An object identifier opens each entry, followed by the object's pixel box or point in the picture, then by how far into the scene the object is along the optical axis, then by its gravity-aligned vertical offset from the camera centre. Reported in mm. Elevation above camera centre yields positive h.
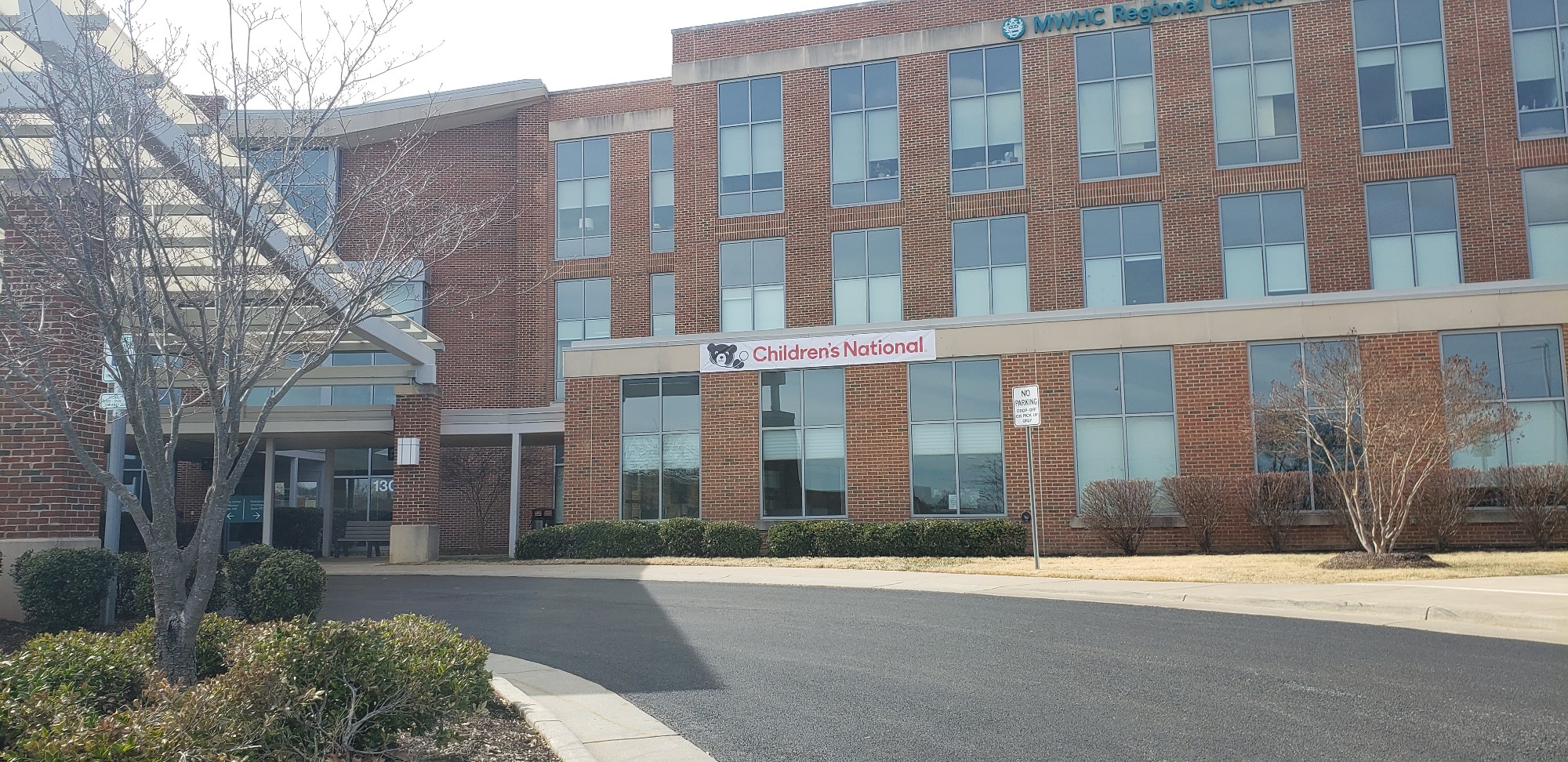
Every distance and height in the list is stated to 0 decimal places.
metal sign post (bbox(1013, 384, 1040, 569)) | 18969 +1424
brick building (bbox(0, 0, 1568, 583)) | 23688 +5595
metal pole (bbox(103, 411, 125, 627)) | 13047 +176
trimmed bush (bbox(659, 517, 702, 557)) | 24547 -696
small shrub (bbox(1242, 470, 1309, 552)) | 22219 -124
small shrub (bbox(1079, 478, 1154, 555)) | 23078 -263
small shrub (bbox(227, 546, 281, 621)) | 12602 -671
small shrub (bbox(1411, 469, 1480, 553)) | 21047 -228
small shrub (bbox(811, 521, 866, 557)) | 23516 -749
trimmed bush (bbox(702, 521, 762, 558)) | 24297 -775
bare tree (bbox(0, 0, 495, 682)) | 7531 +2120
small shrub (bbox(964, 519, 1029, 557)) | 23188 -737
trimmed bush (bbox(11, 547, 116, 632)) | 12242 -757
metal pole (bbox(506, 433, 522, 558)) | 29672 +530
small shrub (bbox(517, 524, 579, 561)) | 25422 -781
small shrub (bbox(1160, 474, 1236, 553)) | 22484 -122
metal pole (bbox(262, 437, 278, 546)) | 29141 +486
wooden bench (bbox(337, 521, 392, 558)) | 35562 -730
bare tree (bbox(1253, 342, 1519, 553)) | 17938 +1111
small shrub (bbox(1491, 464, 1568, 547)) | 20906 -174
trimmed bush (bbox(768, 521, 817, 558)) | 23938 -790
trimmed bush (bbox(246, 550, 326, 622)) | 11992 -795
